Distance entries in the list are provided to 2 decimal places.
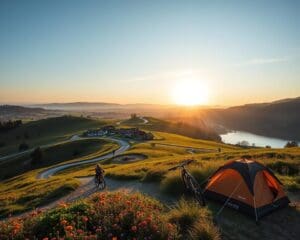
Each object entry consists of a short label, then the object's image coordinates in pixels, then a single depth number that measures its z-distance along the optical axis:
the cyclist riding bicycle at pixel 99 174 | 16.00
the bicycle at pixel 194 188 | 9.00
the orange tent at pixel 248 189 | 8.80
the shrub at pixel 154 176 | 13.91
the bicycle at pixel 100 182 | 16.06
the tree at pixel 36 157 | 47.39
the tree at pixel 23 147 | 64.85
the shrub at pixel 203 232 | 6.30
